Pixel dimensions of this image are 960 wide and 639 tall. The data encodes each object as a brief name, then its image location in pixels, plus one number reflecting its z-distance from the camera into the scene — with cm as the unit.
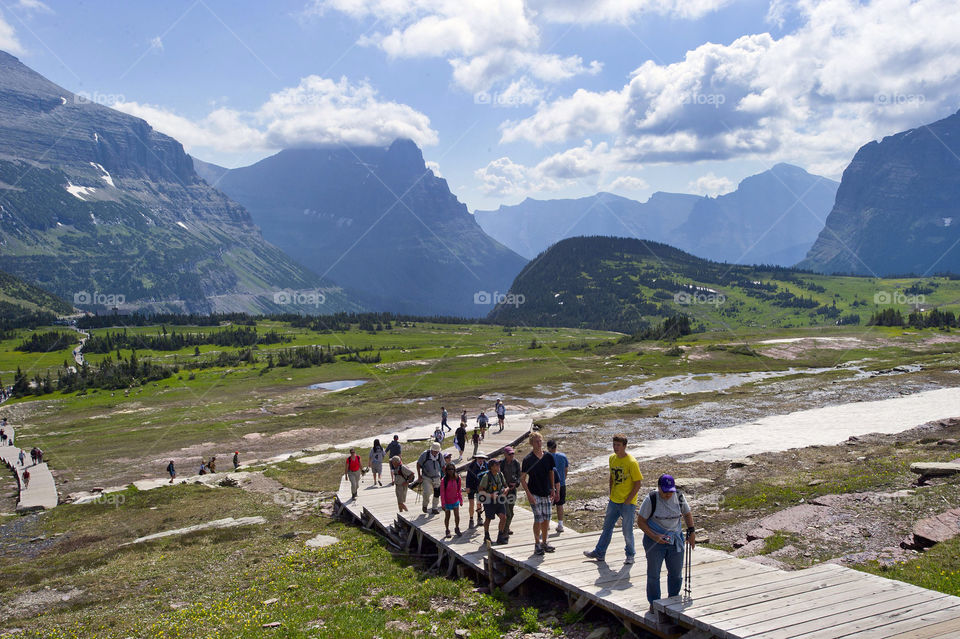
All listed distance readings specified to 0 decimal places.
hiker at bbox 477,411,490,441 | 4422
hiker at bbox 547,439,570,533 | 1803
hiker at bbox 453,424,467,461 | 3816
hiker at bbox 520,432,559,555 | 1580
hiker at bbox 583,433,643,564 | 1441
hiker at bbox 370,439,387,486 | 3269
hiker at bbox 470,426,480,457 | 3970
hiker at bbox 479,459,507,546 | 1729
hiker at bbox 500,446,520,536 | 1748
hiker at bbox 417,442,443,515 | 2281
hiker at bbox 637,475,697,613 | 1175
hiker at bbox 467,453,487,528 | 1962
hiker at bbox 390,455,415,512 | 2461
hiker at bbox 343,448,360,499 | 2972
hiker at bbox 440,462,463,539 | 1948
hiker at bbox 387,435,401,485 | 3403
